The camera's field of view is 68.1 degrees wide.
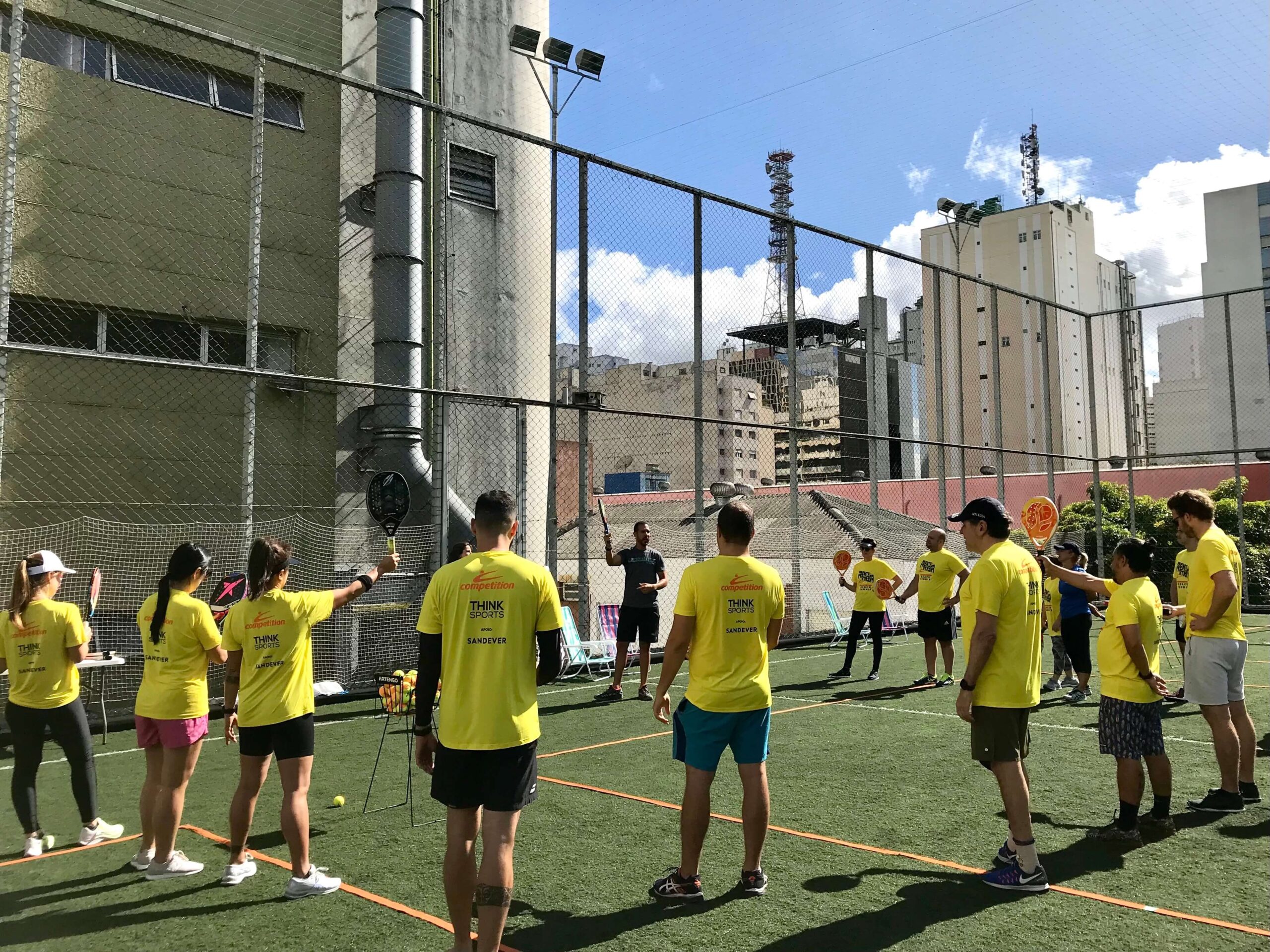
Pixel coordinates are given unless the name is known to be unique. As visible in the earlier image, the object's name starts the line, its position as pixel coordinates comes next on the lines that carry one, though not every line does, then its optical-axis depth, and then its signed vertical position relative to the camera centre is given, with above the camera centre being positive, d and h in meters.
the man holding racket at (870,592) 12.22 -0.77
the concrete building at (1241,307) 23.50 +7.33
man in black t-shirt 11.02 -0.70
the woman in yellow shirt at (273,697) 4.68 -0.79
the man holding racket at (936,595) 11.08 -0.75
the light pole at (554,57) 13.80 +7.27
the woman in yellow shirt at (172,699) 5.00 -0.85
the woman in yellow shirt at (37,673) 5.52 -0.77
